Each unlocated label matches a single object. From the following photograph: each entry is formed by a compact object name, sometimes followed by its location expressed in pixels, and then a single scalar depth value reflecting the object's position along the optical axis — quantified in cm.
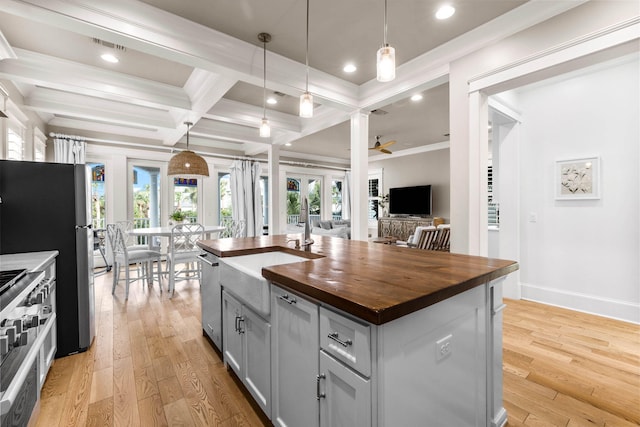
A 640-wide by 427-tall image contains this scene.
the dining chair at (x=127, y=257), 391
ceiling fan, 556
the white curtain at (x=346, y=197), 942
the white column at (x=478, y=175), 262
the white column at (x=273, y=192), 572
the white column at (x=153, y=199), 614
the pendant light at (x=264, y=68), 265
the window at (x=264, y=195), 770
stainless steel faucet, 230
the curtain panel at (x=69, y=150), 490
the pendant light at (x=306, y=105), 225
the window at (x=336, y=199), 930
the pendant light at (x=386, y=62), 171
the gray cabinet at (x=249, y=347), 153
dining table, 402
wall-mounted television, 727
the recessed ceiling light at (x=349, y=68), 321
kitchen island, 94
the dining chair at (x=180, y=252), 391
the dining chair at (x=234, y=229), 572
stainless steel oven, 115
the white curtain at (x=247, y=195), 699
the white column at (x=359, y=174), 385
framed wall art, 320
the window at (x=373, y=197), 891
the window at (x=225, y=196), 711
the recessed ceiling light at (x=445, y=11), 228
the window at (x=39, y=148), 426
